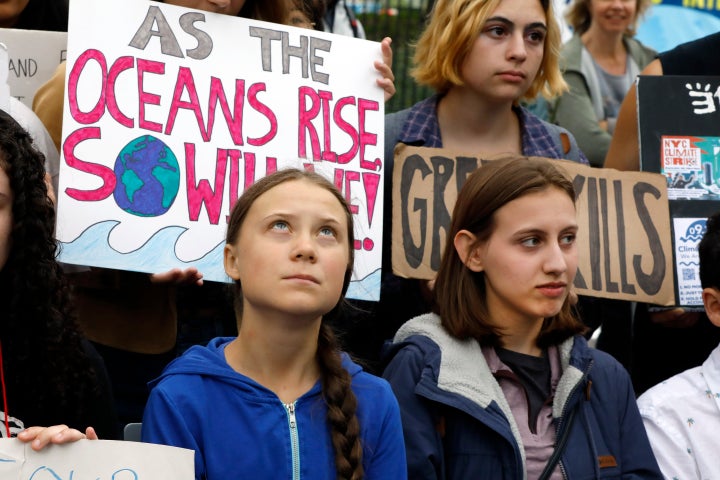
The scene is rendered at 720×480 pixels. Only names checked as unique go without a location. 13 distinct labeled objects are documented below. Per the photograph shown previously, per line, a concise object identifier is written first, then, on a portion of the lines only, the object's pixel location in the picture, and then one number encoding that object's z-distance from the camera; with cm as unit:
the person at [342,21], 622
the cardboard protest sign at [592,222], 410
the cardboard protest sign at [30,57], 400
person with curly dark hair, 296
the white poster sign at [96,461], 255
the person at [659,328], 455
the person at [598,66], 629
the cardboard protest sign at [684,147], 446
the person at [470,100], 427
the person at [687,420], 371
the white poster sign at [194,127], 367
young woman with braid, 292
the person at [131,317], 374
